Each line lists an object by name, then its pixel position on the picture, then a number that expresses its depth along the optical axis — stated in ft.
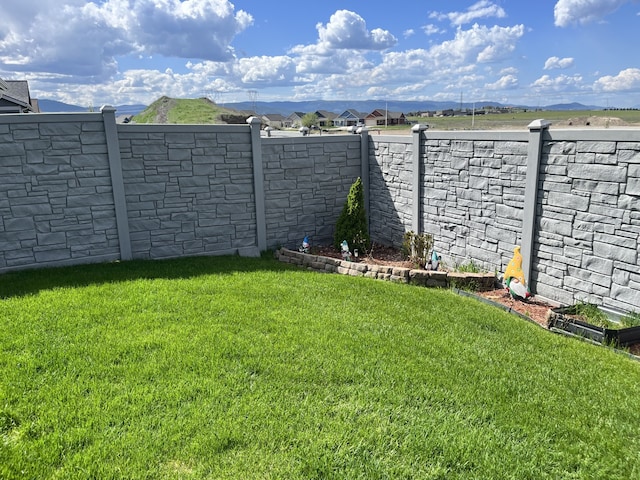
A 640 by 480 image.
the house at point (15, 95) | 58.95
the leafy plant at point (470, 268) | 25.53
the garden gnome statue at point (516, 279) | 21.55
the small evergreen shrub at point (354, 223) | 30.27
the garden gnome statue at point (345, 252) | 29.19
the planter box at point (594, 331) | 17.08
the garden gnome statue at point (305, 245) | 30.37
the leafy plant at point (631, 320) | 18.01
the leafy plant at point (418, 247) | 27.50
